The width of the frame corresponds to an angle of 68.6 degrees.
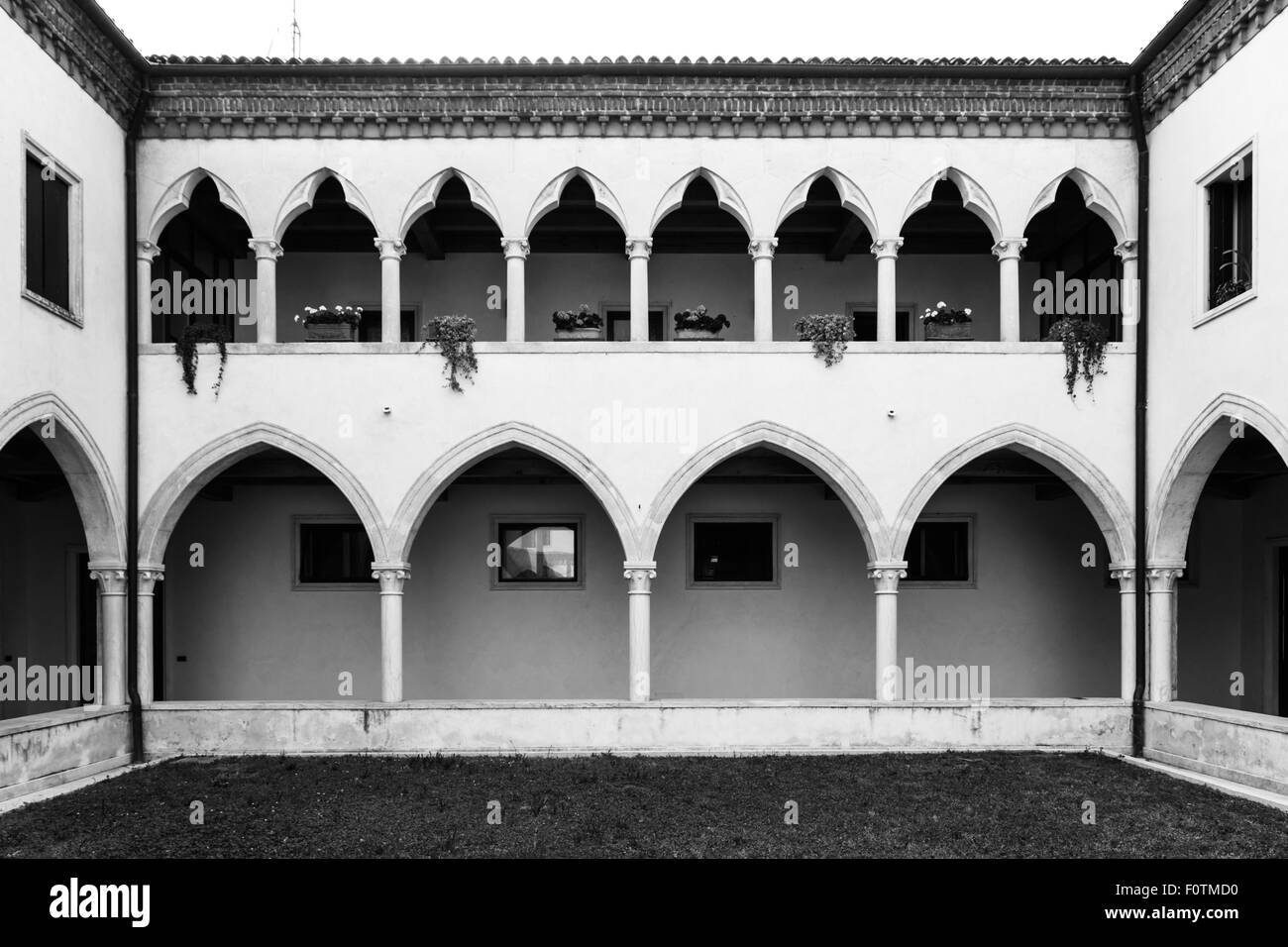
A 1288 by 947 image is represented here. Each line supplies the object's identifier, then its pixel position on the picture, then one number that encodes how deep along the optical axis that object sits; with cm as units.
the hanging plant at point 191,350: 1142
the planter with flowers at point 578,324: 1190
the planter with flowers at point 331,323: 1179
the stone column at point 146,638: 1140
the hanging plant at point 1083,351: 1149
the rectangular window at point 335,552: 1416
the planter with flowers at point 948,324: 1183
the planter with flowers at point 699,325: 1192
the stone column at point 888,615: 1154
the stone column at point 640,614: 1153
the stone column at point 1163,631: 1133
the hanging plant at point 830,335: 1153
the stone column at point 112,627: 1113
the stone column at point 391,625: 1148
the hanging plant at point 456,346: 1145
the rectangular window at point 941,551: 1423
